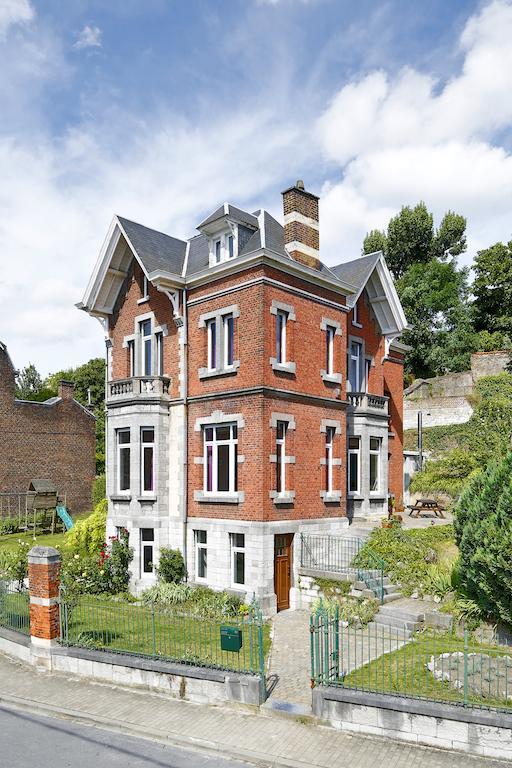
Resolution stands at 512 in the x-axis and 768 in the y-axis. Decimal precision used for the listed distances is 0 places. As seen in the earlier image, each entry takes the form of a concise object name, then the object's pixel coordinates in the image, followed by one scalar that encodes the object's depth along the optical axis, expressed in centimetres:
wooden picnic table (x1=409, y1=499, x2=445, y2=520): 2666
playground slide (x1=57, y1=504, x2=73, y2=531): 3336
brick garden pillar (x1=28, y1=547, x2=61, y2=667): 1395
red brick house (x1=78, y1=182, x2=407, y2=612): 1911
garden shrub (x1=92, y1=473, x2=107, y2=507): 3659
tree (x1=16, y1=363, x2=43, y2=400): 7869
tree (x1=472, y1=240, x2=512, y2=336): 4841
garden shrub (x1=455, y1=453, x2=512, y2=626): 1259
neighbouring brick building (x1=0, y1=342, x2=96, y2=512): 3591
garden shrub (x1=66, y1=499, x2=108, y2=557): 2400
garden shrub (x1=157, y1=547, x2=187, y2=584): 2023
